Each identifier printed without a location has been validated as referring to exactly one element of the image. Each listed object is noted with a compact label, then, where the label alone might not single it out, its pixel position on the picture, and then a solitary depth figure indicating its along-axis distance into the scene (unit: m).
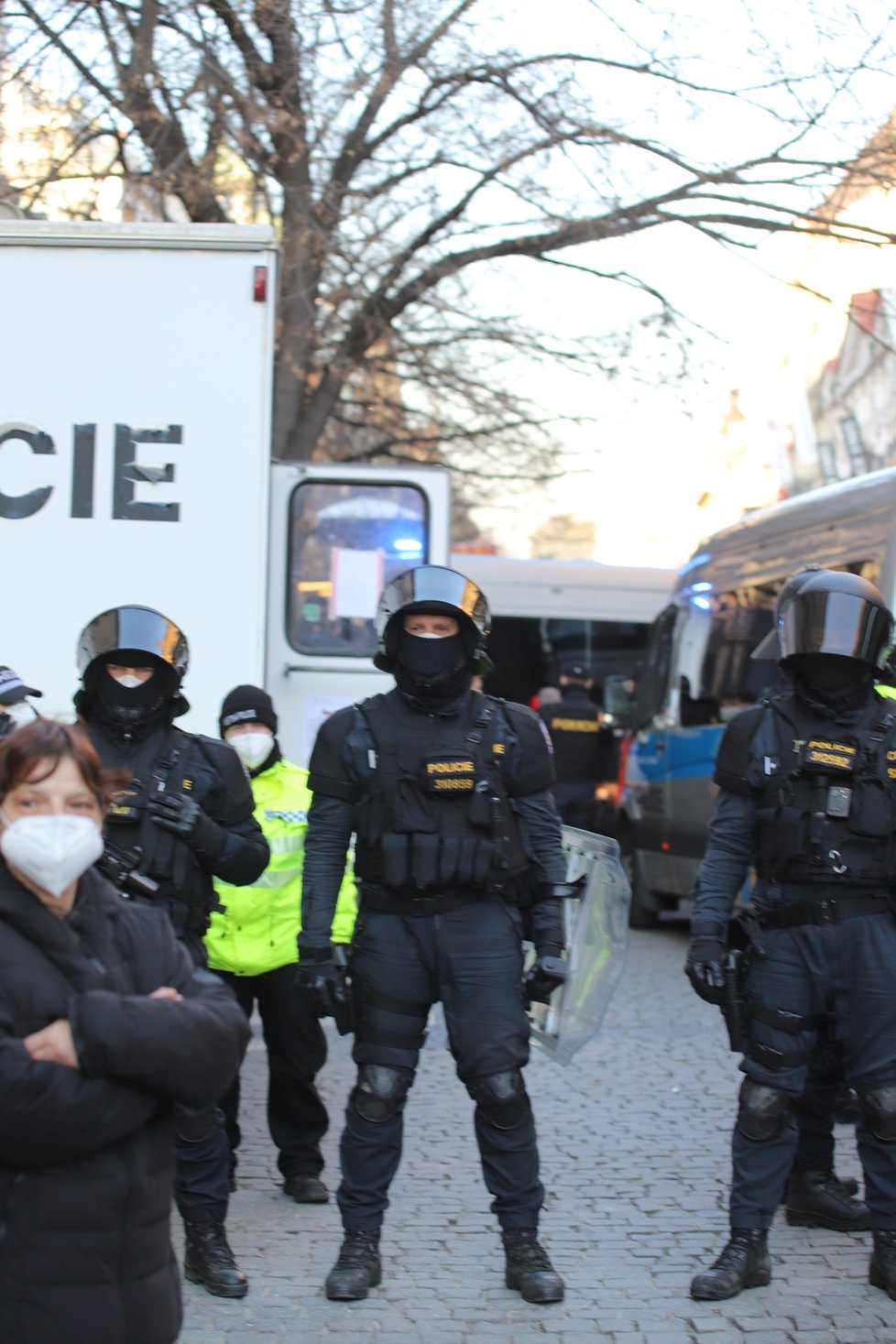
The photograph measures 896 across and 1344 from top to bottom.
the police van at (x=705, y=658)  8.71
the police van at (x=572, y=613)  16.58
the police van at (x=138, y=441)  6.03
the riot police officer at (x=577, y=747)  12.52
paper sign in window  7.58
